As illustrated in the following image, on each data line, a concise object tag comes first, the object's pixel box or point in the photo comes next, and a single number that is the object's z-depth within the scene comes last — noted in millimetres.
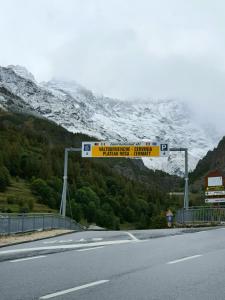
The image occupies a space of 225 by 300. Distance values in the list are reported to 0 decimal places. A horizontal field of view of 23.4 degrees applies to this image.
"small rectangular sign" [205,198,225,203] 33988
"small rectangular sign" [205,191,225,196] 34000
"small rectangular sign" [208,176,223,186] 34031
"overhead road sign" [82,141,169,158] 41812
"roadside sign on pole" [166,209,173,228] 34500
